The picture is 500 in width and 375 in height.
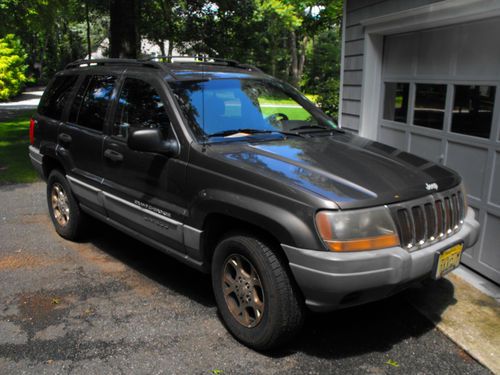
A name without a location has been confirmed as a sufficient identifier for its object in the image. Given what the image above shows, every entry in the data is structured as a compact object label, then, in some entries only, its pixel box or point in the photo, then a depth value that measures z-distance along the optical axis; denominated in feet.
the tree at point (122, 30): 34.22
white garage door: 14.33
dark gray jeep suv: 9.42
